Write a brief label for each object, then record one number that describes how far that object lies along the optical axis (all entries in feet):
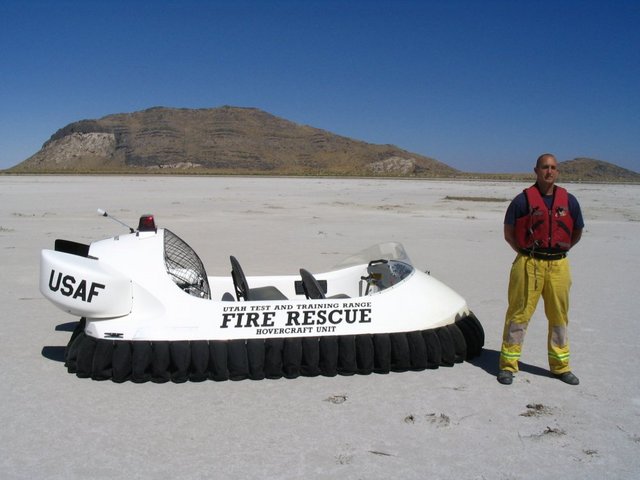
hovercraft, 14.28
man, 14.19
